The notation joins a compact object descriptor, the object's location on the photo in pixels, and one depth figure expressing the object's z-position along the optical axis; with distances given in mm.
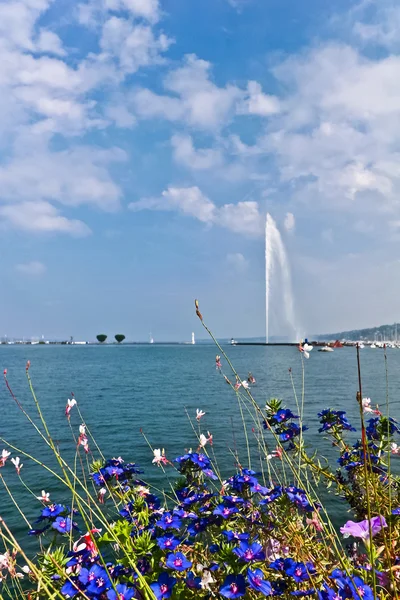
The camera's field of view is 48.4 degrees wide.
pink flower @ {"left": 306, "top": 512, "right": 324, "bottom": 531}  2145
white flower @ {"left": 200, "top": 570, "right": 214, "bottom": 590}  2234
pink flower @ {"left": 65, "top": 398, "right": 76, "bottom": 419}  2843
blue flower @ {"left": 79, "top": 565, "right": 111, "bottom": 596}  2020
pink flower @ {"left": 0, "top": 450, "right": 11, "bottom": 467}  2876
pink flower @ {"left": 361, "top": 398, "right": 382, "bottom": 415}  2611
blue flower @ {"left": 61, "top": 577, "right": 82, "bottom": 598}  2018
